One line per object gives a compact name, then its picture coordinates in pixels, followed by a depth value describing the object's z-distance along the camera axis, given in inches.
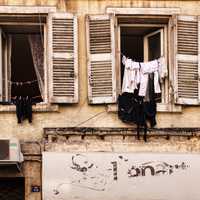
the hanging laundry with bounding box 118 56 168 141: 524.7
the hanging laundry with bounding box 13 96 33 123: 520.3
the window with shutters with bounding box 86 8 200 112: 531.5
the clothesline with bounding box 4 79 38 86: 546.6
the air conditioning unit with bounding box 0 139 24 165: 502.9
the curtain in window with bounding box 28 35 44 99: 544.4
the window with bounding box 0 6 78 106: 529.7
